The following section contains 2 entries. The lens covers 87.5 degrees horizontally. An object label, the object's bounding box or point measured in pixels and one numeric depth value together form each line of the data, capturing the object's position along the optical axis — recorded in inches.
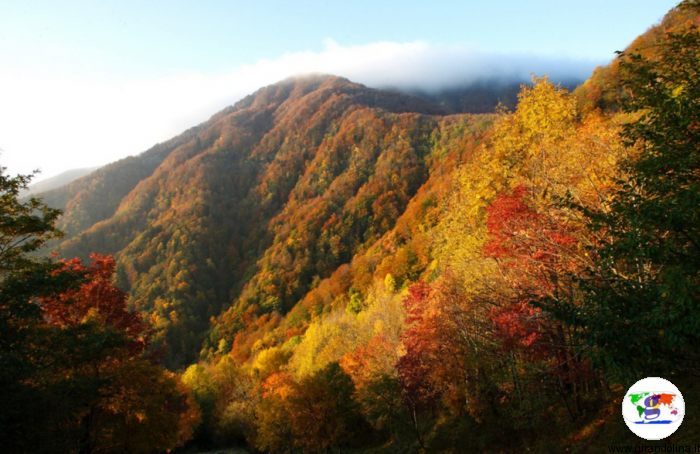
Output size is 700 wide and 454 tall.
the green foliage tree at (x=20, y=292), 366.0
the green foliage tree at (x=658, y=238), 259.9
